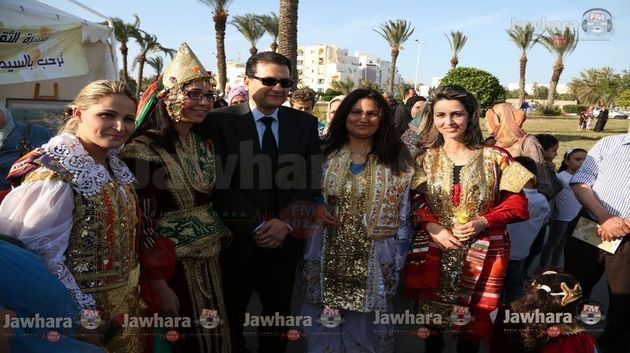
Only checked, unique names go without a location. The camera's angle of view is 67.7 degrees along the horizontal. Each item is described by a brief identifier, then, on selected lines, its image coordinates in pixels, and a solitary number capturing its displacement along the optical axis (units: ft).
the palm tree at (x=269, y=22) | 110.11
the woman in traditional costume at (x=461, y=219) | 9.03
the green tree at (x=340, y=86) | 163.28
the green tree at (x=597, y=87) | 137.49
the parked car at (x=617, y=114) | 134.51
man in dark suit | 8.89
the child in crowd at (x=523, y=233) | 11.85
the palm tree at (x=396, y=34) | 123.24
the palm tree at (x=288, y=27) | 36.60
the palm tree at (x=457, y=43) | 127.65
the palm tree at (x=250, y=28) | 110.93
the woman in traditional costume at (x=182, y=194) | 7.89
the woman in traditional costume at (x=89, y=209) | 5.65
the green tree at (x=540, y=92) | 243.40
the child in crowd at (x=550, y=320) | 7.15
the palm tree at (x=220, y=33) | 74.74
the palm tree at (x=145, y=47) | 105.91
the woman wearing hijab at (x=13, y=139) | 12.06
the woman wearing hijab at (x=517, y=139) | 12.99
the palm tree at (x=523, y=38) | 112.88
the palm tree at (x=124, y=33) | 98.89
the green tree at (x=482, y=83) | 67.67
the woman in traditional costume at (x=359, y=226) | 9.19
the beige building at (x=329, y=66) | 372.58
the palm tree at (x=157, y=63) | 131.85
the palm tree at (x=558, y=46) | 107.34
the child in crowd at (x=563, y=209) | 15.43
